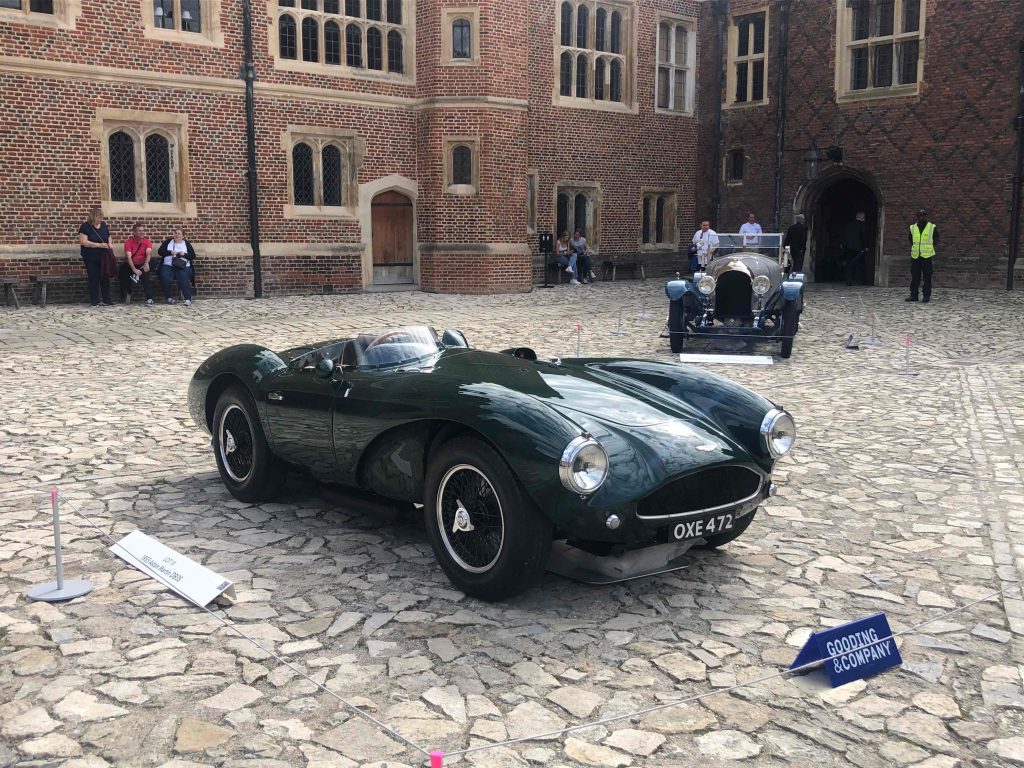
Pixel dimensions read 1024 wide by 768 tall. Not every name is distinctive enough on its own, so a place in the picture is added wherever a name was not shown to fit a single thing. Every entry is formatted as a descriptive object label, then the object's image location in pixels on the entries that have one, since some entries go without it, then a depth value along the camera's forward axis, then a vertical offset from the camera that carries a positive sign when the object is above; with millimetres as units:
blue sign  3627 -1410
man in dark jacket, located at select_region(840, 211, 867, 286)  25391 +313
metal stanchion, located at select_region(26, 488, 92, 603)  4348 -1427
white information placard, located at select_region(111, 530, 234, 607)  4340 -1391
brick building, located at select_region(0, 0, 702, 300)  17516 +2612
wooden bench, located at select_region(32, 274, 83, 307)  17047 -331
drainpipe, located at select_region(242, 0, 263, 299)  19281 +2020
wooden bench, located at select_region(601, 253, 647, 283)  25750 -102
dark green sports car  4113 -823
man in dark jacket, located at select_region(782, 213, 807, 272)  22047 +466
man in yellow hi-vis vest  19344 +197
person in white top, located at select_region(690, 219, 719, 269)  14750 +284
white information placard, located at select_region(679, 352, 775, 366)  12031 -1189
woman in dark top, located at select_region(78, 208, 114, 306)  17062 +233
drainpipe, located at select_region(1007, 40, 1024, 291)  21312 +1186
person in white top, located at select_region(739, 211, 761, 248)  14648 +283
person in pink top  17734 -56
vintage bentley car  12984 -555
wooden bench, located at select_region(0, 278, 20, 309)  17031 -451
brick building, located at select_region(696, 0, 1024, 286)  21922 +3254
